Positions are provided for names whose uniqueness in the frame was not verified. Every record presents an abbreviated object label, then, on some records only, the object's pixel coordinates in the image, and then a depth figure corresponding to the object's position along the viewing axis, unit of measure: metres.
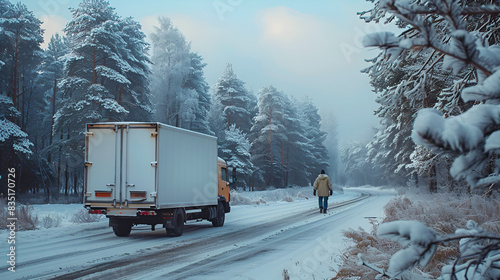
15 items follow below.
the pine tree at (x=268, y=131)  52.41
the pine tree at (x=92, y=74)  26.28
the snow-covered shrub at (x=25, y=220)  11.89
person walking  18.30
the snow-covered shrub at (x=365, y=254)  4.66
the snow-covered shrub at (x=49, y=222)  12.70
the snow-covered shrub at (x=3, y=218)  11.91
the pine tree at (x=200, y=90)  39.88
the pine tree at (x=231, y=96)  53.31
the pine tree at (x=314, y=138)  64.66
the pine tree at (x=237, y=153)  43.22
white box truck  10.72
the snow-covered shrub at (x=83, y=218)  14.37
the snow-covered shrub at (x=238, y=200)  25.14
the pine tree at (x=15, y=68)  24.11
